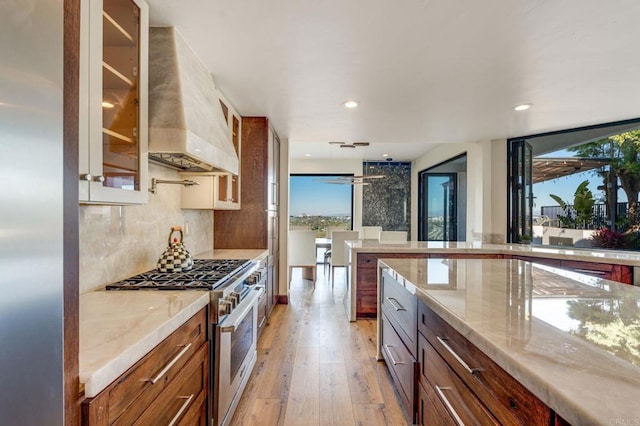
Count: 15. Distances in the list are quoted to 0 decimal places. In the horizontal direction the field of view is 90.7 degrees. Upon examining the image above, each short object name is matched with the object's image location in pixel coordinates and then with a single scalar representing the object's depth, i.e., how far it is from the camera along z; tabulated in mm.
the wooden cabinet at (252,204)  3412
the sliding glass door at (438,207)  6730
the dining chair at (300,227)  7668
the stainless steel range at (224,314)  1578
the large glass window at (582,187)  3432
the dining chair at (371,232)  6696
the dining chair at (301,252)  5430
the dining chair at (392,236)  5980
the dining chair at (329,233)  6738
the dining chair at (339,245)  5480
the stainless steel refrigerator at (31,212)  513
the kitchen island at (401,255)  3301
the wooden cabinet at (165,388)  843
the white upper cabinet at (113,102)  1149
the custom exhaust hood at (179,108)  1562
